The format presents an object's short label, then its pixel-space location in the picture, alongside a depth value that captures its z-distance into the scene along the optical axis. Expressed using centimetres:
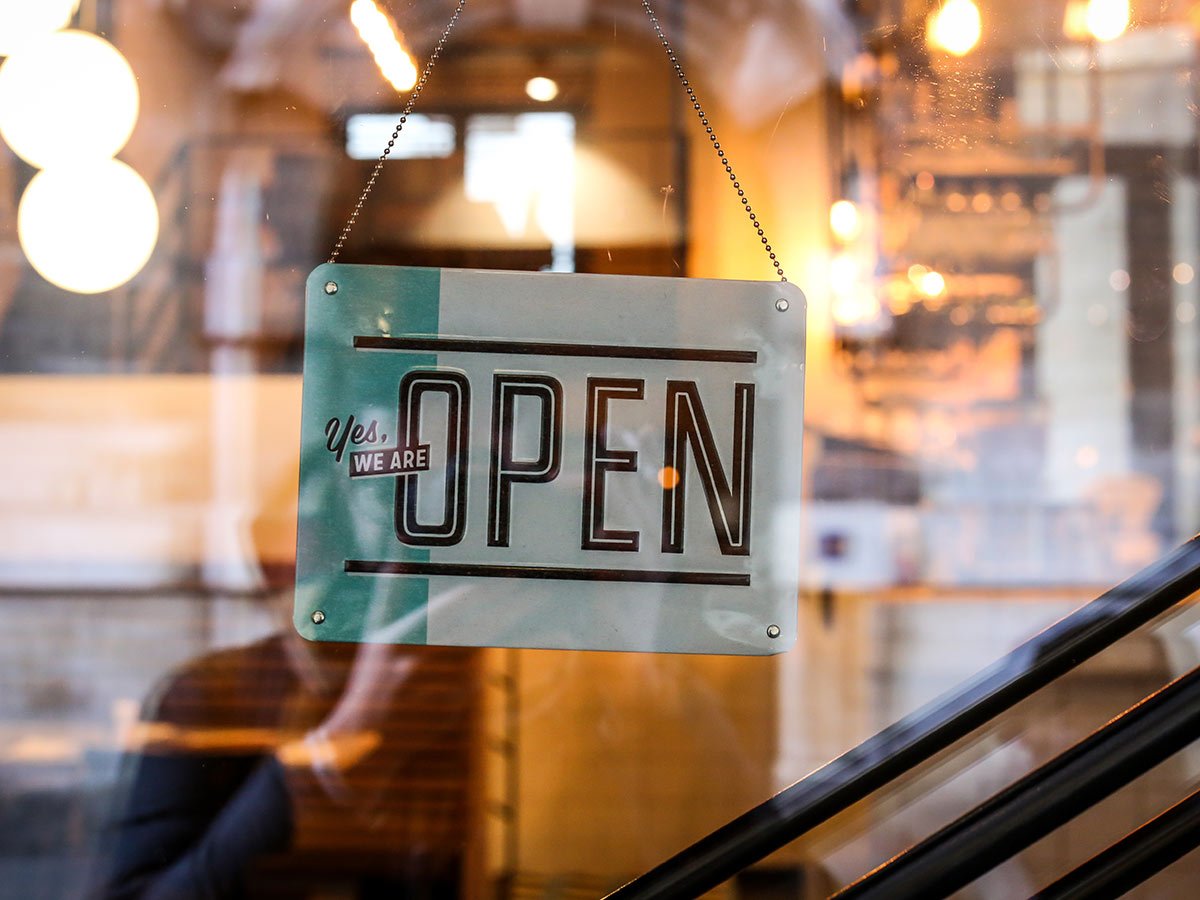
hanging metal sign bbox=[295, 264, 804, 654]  118
